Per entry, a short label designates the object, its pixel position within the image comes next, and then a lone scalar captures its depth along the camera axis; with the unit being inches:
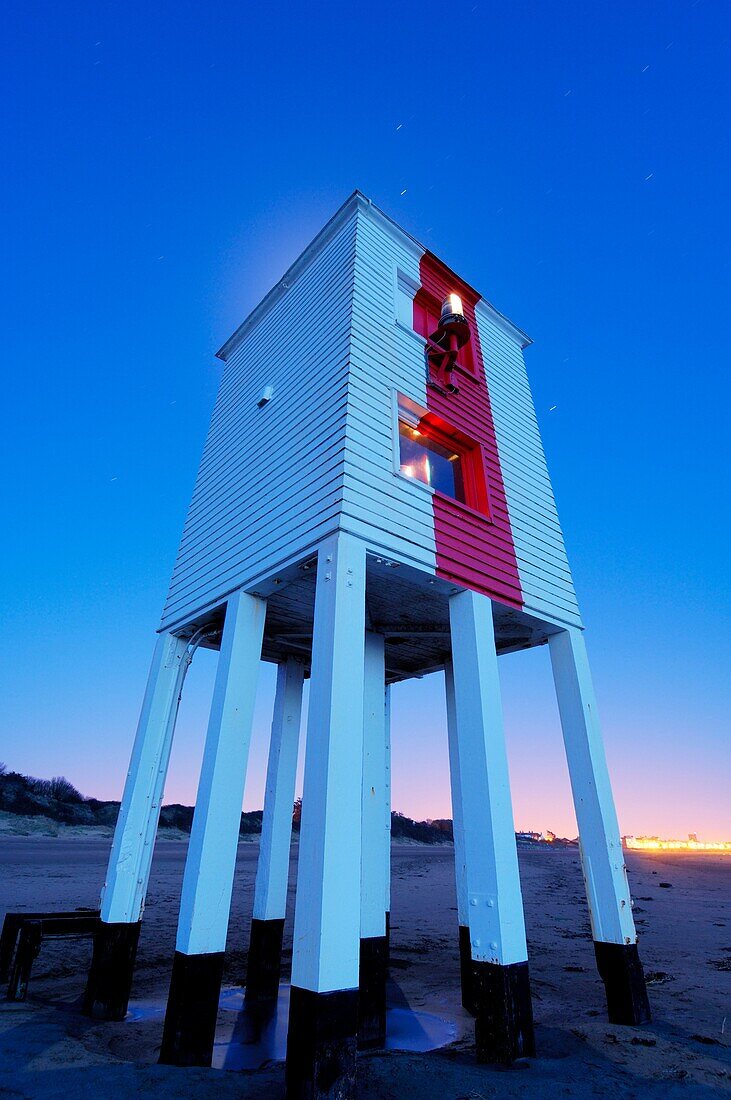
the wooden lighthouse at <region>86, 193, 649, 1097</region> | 186.9
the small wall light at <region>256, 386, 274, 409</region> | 341.4
